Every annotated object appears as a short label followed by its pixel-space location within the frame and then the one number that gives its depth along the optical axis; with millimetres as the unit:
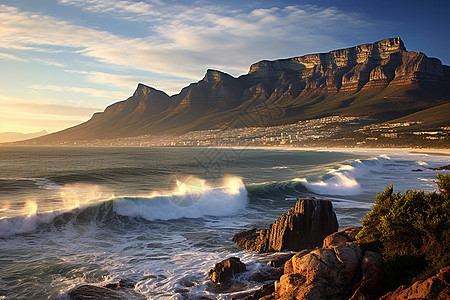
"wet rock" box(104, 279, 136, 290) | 10438
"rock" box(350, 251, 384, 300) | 7523
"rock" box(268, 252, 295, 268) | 11719
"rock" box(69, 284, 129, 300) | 9552
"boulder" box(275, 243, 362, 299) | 7629
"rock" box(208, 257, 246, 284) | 10805
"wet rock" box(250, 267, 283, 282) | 10773
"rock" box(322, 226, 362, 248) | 10466
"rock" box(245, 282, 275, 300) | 8790
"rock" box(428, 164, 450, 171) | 47331
